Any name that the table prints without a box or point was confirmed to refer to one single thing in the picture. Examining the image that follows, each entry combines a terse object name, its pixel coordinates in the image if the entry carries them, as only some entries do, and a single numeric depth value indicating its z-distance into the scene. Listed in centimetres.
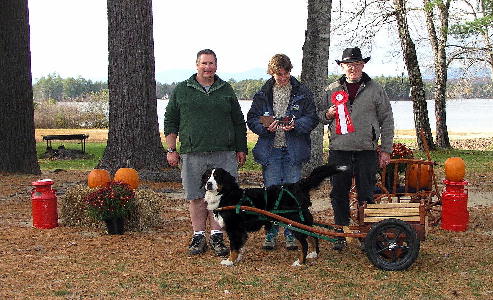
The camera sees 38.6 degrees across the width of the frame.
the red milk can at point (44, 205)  948
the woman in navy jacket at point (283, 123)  760
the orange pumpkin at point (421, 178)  1006
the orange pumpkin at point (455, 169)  916
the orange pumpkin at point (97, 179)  1012
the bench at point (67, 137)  2305
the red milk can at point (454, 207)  902
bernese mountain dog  716
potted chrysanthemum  891
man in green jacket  770
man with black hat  749
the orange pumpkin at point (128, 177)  1019
